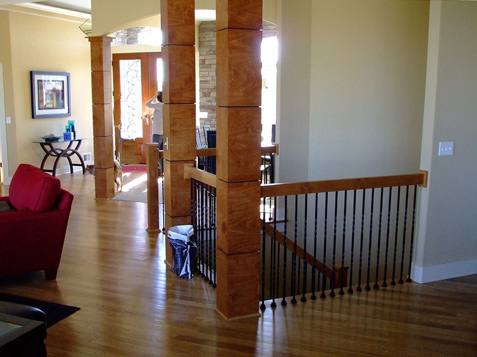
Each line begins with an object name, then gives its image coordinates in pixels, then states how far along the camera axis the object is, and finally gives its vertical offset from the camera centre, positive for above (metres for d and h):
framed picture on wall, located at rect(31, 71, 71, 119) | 8.86 +0.22
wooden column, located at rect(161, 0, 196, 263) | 4.26 +0.04
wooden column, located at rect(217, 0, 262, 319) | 3.25 -0.32
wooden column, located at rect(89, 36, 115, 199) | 7.31 -0.14
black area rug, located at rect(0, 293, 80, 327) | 3.56 -1.52
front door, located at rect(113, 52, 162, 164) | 10.38 +0.18
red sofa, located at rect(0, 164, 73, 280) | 4.04 -1.03
